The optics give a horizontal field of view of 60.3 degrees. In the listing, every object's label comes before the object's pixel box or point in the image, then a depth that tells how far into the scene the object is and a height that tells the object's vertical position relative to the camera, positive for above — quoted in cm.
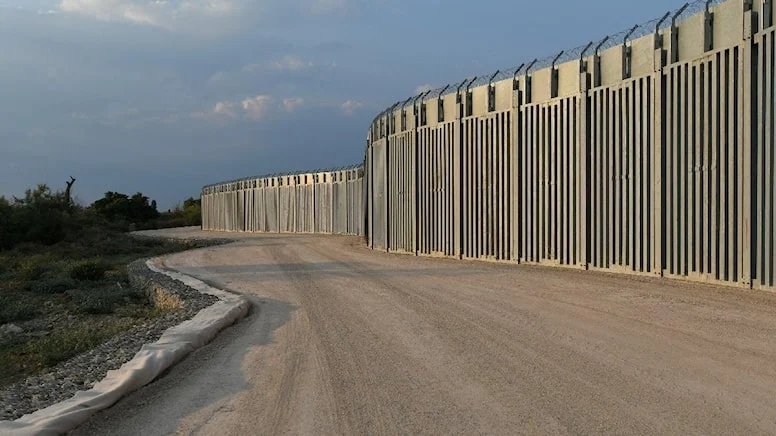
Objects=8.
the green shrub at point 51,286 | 2156 -234
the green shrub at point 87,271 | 2308 -199
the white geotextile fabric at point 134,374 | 512 -158
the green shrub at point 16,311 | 1673 -252
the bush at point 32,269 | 2506 -211
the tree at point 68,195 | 4914 +146
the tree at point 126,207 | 8279 +80
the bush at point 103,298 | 1636 -228
